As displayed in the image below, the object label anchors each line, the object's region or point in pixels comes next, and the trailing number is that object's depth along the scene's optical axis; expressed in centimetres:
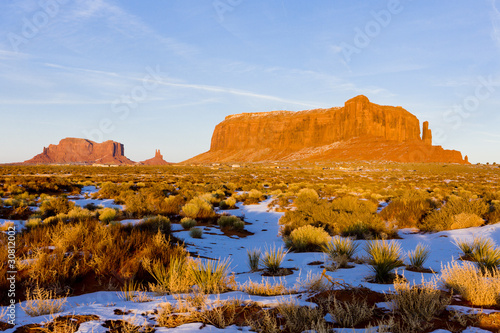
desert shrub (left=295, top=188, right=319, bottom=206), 1568
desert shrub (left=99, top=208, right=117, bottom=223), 1084
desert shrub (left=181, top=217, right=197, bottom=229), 1077
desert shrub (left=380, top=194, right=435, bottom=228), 1120
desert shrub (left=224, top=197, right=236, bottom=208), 1616
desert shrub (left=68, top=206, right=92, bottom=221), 995
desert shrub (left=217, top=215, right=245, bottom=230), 1116
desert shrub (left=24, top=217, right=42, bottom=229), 904
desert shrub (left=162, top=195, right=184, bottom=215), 1293
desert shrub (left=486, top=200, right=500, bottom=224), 1070
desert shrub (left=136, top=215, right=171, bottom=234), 879
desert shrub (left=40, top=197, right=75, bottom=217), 1260
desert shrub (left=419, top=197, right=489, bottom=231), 1023
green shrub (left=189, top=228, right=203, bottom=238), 939
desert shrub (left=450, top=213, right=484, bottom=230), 1008
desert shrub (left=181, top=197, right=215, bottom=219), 1236
